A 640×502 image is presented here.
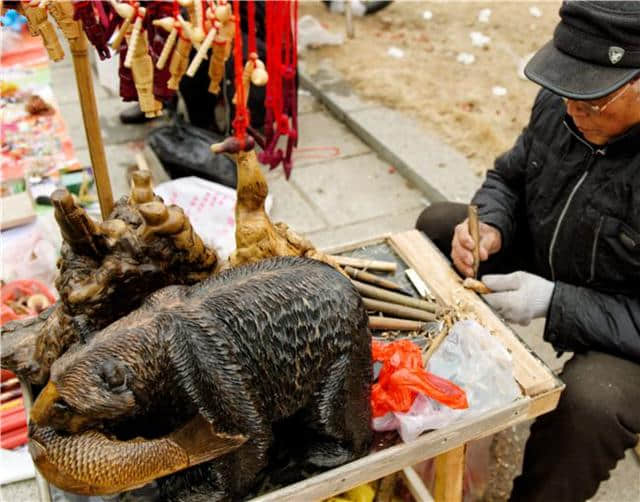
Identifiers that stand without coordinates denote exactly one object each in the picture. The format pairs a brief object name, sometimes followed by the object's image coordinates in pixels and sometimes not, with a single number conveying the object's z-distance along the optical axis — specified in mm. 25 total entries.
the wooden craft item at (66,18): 1516
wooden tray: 1538
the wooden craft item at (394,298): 2030
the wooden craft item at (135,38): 1525
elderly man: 1809
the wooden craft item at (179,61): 1596
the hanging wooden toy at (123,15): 1516
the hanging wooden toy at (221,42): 1510
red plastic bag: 1636
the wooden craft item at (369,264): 2221
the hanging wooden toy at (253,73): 1586
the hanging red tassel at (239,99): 1615
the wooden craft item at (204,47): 1495
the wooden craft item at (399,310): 1992
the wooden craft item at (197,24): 1531
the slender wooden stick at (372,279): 2123
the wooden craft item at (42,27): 1504
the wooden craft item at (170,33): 1552
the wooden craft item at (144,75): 1560
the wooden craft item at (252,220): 1684
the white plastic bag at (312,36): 6152
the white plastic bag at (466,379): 1626
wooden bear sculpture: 1265
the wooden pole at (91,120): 1620
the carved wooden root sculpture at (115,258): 1472
